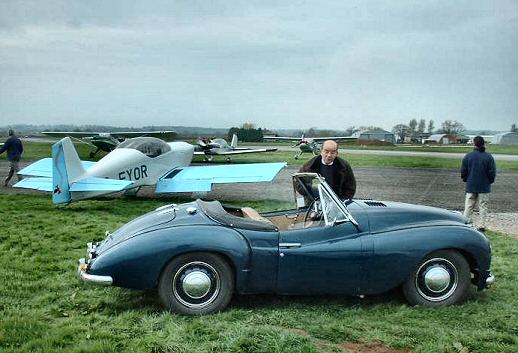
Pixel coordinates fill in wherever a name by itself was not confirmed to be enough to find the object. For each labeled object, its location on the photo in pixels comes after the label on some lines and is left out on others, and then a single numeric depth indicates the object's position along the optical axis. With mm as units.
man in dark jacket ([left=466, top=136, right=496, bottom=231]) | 8812
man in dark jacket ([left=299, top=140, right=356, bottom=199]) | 5680
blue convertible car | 4355
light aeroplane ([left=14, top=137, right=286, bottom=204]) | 10383
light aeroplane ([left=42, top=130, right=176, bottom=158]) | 25672
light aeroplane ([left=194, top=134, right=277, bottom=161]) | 34812
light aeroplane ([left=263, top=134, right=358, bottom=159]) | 32812
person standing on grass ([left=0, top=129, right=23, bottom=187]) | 15547
